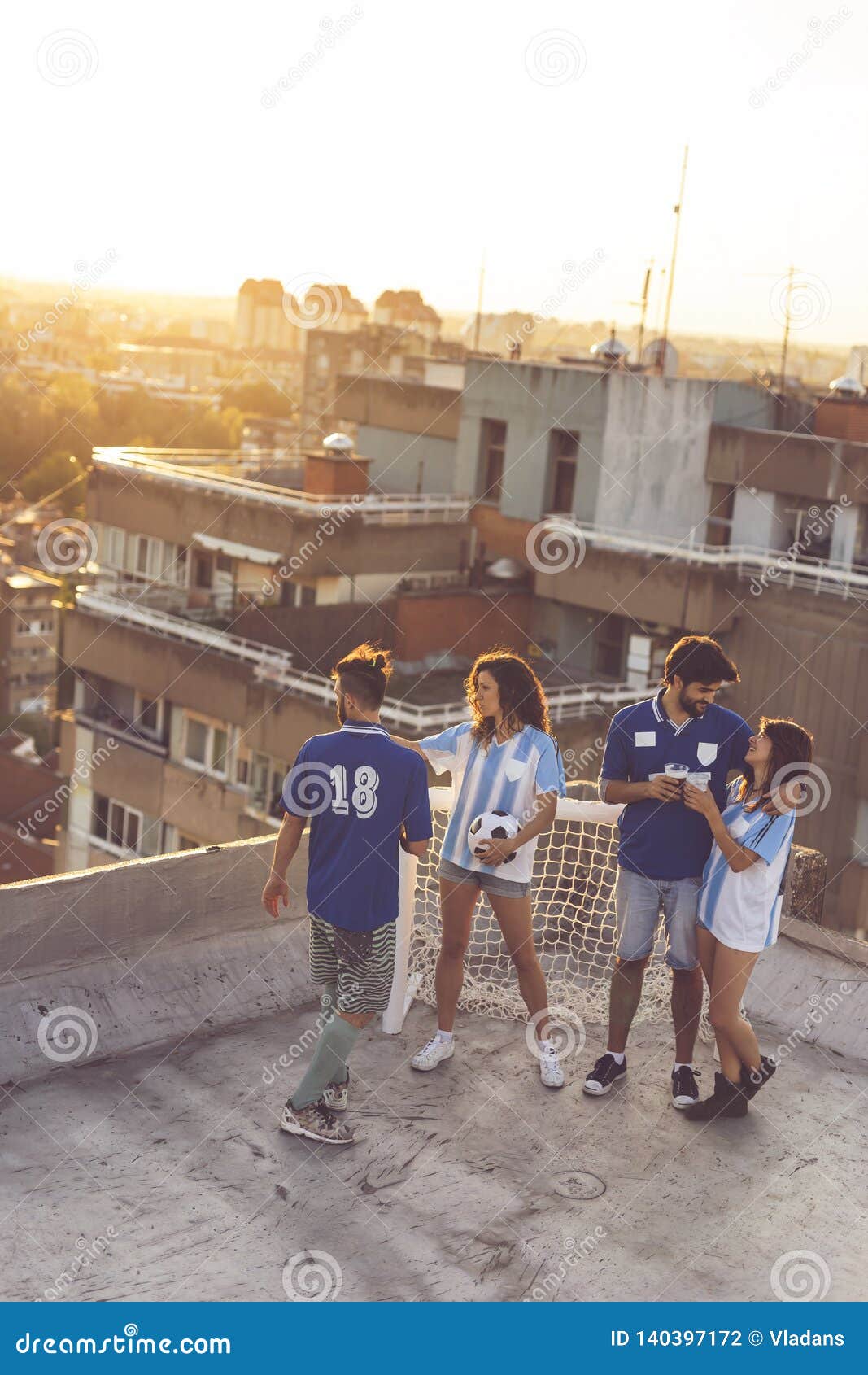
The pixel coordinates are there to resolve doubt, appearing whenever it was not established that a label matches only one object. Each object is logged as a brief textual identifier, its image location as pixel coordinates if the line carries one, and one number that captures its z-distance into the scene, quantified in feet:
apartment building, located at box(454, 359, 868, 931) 77.56
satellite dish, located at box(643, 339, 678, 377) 101.91
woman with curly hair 17.24
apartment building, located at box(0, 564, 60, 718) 207.31
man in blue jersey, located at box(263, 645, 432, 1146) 15.87
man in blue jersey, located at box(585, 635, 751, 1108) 16.83
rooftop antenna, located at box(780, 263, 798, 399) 103.18
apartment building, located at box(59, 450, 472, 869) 83.25
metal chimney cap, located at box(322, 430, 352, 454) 98.07
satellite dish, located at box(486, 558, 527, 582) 96.02
